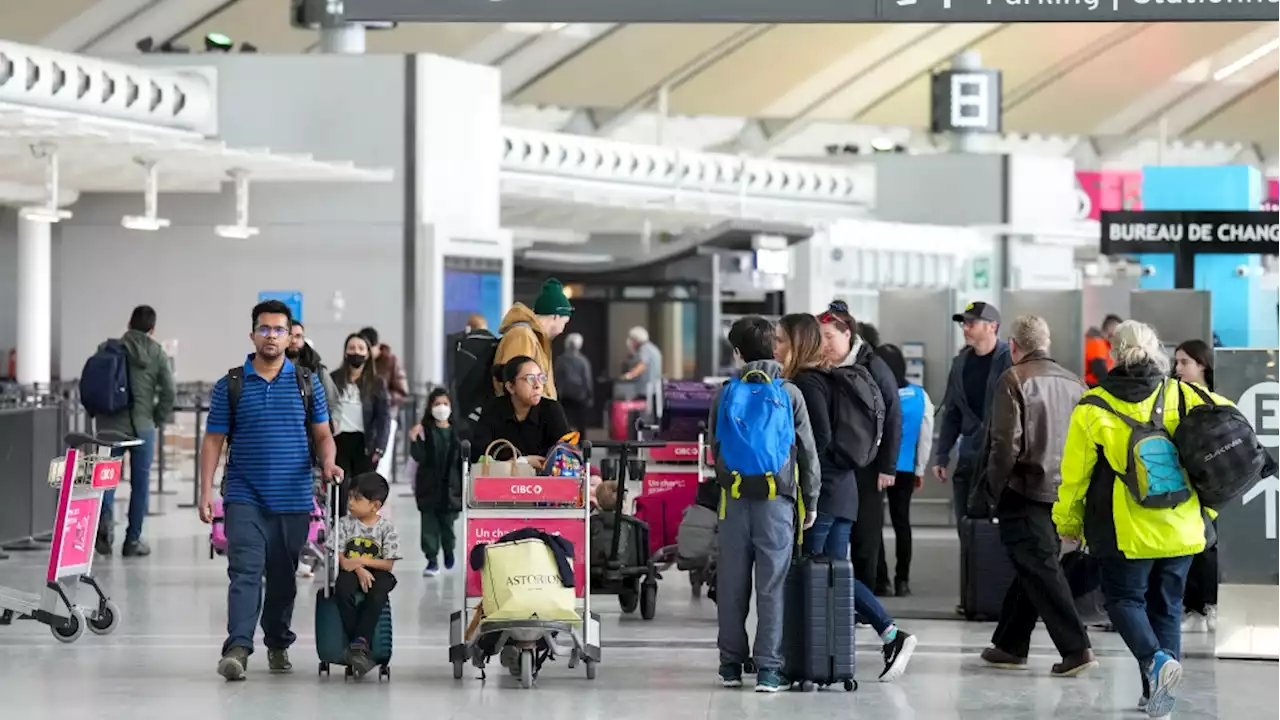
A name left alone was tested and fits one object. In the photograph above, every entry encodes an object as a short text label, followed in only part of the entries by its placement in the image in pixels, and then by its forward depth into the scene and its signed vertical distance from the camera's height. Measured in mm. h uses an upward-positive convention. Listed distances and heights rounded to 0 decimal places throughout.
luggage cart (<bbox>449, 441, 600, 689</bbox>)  17266 -804
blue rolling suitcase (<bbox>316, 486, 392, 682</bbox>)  17328 -1250
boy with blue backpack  16562 -646
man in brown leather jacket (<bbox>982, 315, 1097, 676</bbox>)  17547 -646
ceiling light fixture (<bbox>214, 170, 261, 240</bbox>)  41906 +994
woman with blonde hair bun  15562 -666
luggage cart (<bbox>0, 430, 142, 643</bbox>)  19562 -1052
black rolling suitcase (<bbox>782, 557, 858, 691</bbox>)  16766 -1138
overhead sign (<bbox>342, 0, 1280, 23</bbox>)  15523 +1074
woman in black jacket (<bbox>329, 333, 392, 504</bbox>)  24937 -544
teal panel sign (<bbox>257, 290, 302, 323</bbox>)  45375 +183
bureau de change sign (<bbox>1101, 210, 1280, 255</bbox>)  37500 +751
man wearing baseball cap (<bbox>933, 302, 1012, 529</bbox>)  21750 -347
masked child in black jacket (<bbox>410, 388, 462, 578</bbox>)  25109 -912
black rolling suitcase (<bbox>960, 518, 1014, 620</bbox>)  21062 -1215
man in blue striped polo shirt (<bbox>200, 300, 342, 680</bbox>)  17094 -608
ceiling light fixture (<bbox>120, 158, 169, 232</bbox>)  38406 +938
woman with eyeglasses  18297 -414
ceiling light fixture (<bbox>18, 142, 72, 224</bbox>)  36281 +1045
